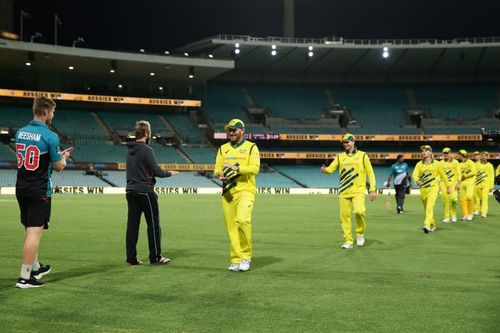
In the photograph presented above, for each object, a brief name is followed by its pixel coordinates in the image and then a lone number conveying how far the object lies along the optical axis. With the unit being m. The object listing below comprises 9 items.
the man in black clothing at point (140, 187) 9.51
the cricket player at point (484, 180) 21.05
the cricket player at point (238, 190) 9.05
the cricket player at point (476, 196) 20.72
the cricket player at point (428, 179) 15.36
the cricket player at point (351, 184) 12.12
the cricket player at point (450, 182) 18.69
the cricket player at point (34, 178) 7.45
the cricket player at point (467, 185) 20.14
